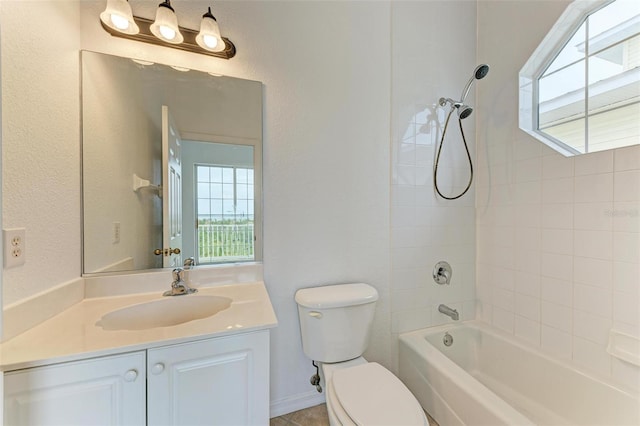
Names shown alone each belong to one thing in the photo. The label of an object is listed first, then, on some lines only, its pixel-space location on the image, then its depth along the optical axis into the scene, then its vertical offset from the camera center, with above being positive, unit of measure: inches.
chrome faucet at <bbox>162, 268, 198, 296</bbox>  48.1 -14.2
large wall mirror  46.8 +8.8
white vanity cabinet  27.9 -21.3
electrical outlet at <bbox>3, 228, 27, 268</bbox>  30.5 -4.5
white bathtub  45.2 -35.8
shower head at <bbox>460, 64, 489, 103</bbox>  60.4 +32.9
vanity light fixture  43.8 +33.0
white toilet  41.4 -27.4
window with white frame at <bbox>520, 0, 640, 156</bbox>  50.4 +29.1
